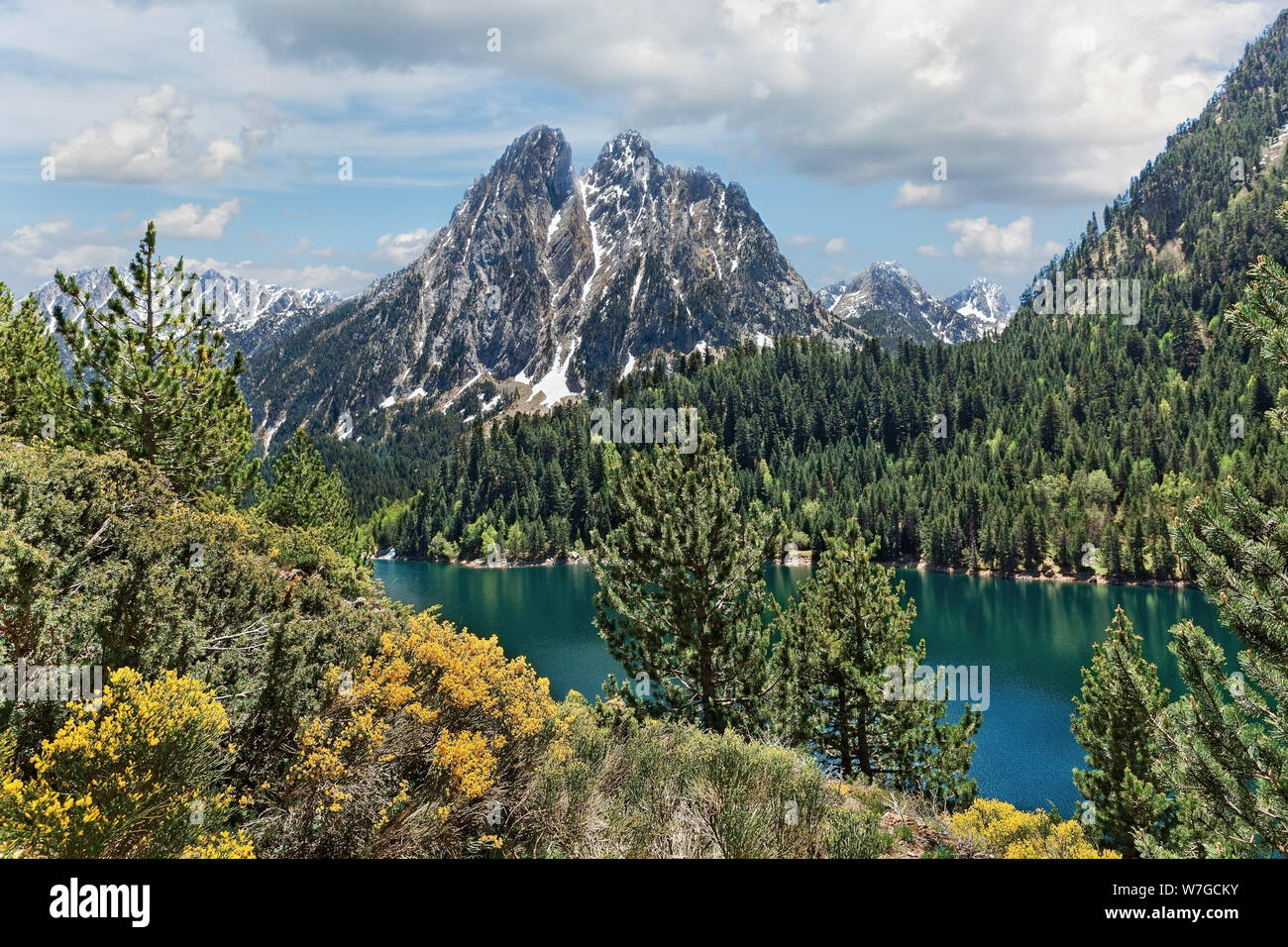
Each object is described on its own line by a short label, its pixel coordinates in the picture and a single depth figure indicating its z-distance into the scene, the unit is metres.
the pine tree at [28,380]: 23.14
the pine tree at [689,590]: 22.34
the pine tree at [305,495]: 48.16
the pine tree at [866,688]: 25.48
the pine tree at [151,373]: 22.53
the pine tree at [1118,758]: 21.42
